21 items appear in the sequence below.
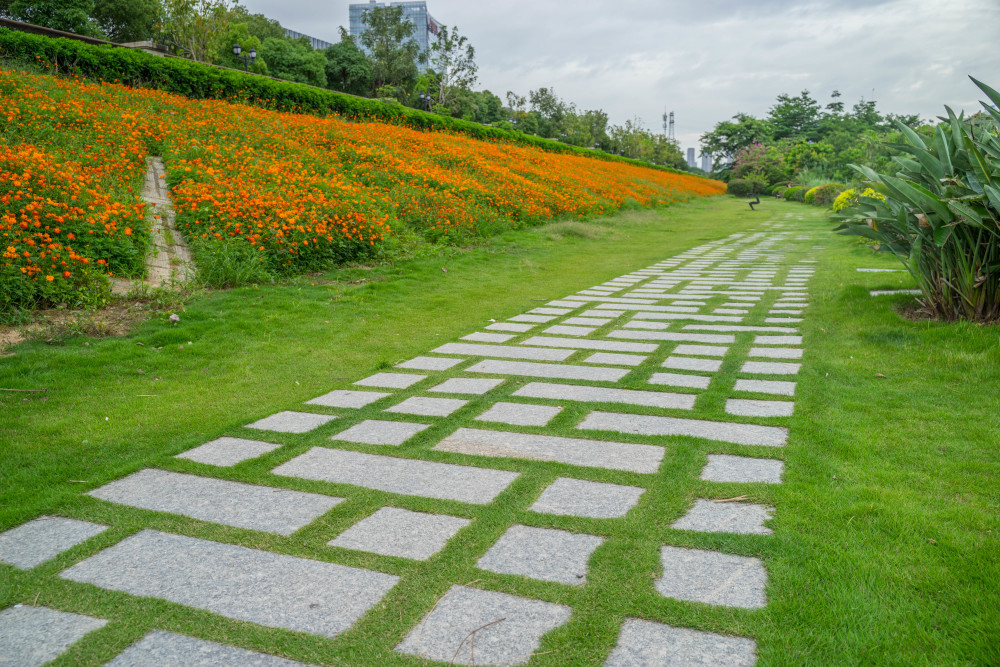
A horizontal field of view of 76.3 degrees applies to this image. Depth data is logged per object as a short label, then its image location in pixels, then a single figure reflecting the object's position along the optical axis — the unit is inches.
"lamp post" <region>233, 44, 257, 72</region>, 970.4
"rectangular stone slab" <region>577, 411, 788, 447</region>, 116.9
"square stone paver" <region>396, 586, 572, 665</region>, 62.9
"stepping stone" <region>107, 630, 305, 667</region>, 62.3
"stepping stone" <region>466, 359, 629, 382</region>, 160.9
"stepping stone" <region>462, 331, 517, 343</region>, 201.5
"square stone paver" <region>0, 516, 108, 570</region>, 81.4
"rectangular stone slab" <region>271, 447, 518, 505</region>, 99.0
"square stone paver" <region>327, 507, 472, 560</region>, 82.5
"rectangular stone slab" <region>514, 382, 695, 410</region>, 138.8
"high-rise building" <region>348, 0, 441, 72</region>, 5445.9
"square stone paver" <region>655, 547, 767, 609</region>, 70.5
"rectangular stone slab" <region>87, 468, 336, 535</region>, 91.3
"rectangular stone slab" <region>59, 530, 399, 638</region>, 69.8
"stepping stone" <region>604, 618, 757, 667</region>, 61.2
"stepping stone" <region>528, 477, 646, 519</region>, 91.7
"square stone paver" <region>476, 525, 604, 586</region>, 76.4
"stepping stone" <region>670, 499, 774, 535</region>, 85.5
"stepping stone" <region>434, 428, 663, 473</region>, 108.6
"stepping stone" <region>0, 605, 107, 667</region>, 63.1
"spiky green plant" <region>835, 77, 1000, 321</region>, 164.0
